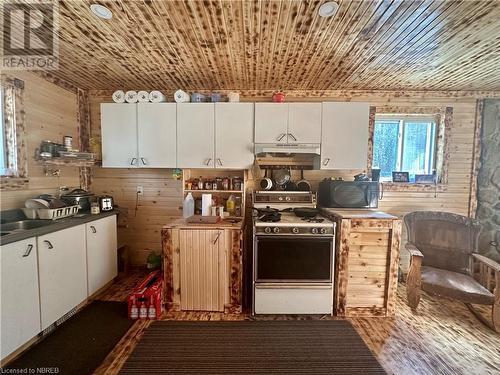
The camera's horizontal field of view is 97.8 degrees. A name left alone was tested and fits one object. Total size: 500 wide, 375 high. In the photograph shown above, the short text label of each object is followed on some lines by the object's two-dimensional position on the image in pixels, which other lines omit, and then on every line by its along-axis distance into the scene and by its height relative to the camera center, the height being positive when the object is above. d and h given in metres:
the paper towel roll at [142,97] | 2.63 +0.92
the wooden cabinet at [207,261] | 2.29 -0.91
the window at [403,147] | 3.07 +0.44
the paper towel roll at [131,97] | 2.63 +0.91
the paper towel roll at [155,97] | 2.62 +0.92
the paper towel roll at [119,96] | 2.64 +0.92
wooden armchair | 2.07 -0.93
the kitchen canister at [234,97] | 2.64 +0.94
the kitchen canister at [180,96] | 2.61 +0.93
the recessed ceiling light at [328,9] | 1.44 +1.14
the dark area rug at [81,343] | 1.67 -1.47
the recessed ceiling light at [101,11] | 1.48 +1.12
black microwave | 2.65 -0.20
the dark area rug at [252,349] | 1.67 -1.47
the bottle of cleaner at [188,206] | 2.79 -0.41
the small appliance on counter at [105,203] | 2.64 -0.38
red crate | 2.21 -1.33
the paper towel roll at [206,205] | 2.71 -0.38
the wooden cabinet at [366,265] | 2.24 -0.91
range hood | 2.54 +0.26
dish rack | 2.10 -0.41
